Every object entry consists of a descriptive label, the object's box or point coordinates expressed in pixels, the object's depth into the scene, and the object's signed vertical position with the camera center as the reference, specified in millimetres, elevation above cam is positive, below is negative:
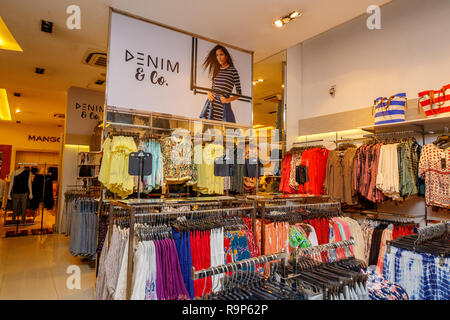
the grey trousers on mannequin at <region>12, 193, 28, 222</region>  6961 -674
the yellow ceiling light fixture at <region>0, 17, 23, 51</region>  4410 +2375
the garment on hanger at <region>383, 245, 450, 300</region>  1711 -600
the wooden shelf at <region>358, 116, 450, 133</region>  3409 +758
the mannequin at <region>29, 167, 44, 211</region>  7504 -346
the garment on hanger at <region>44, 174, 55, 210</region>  7551 -428
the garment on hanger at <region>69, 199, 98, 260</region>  4301 -842
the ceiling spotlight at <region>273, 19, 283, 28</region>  3885 +2225
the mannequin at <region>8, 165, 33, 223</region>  6961 -324
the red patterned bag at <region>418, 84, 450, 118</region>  3256 +967
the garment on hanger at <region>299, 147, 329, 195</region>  4457 +169
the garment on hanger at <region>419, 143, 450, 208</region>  3137 +89
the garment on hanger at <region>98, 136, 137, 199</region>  3416 +140
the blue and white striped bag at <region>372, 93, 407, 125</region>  3654 +977
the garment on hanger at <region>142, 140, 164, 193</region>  3656 +171
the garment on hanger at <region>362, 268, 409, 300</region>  1512 -607
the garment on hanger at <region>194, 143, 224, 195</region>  4168 +96
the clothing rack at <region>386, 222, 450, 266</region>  1795 -429
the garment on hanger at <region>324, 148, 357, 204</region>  4020 +85
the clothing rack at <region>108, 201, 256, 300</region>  1847 -286
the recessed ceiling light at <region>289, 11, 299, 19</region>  3695 +2238
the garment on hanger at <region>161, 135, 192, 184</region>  3895 +300
